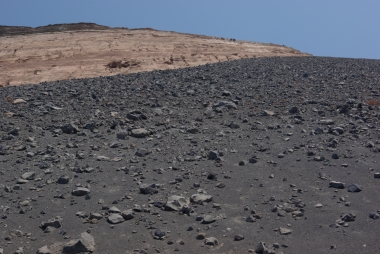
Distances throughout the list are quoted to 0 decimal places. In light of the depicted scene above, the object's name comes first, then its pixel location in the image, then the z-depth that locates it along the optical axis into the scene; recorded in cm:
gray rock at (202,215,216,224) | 548
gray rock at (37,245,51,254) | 493
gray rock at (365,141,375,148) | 786
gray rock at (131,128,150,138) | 872
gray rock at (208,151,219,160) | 746
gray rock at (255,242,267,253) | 483
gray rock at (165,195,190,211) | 583
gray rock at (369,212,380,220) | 544
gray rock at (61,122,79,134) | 898
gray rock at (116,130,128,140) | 862
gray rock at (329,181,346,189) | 631
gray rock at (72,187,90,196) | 625
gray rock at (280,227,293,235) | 519
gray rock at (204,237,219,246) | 500
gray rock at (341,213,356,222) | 543
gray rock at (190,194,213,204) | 601
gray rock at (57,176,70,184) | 663
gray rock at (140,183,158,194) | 627
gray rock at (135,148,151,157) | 770
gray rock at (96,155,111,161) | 753
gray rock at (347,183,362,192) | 619
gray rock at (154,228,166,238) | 523
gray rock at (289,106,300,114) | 1002
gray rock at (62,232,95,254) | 492
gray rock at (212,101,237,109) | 1045
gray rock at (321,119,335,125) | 918
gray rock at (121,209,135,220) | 563
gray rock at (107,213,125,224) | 554
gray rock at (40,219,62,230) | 547
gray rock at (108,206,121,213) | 577
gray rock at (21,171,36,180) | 679
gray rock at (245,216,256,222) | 550
